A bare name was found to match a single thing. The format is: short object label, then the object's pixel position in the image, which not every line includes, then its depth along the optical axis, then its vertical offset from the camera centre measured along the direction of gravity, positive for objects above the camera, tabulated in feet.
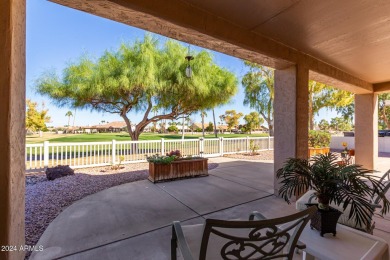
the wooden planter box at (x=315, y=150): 30.01 -3.21
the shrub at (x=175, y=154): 18.75 -2.46
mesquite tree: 28.76 +7.74
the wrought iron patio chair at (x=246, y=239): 3.33 -2.25
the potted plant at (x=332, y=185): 4.81 -1.54
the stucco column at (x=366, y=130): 21.71 +0.09
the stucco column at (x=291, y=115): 12.52 +1.05
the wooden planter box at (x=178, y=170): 16.87 -3.86
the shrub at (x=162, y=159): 16.88 -2.74
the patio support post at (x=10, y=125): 5.05 +0.11
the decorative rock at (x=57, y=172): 18.43 -4.39
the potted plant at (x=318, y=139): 37.14 -1.72
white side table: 4.50 -3.01
